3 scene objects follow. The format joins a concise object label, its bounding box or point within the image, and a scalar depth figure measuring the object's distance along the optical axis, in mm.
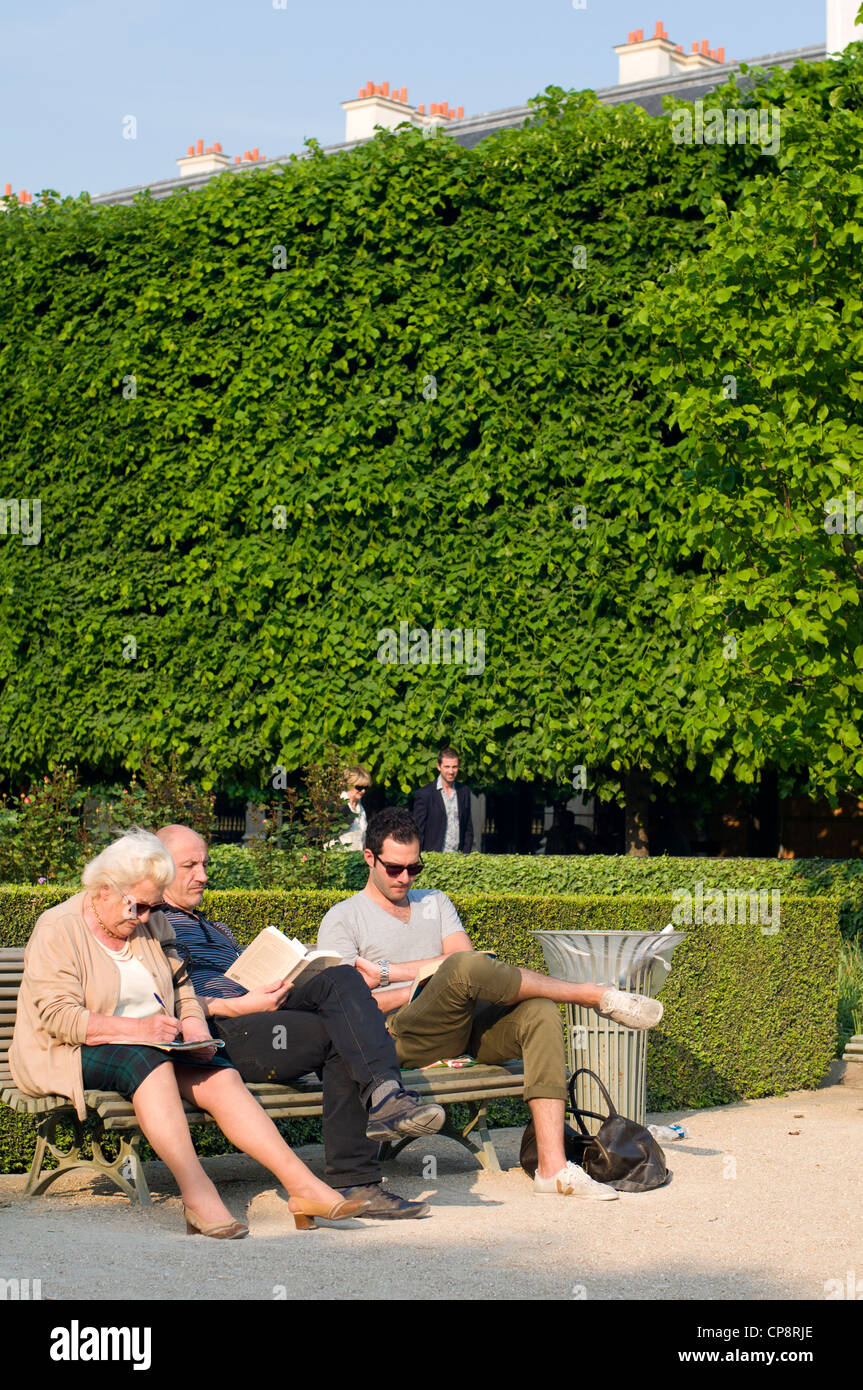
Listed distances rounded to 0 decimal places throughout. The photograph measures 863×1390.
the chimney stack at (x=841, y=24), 15969
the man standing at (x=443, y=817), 12445
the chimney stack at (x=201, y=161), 27344
